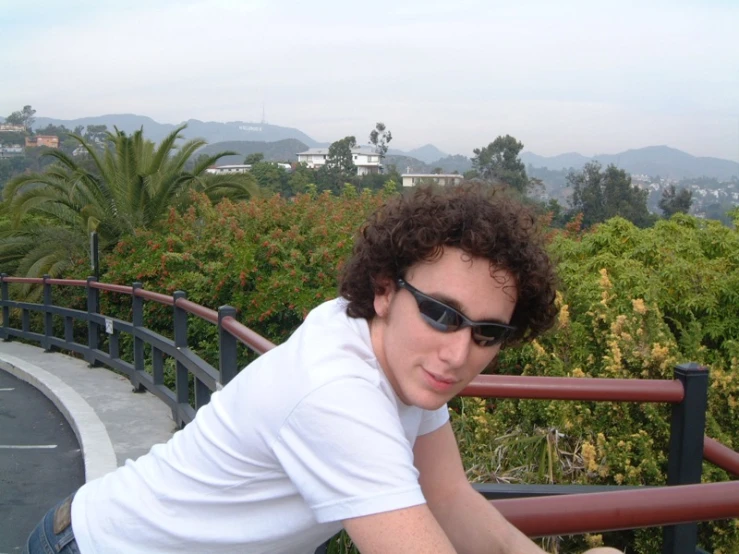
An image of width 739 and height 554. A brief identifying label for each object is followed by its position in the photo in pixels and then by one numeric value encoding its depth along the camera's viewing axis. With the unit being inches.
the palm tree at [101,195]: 579.5
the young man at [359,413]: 54.5
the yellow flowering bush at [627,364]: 160.6
